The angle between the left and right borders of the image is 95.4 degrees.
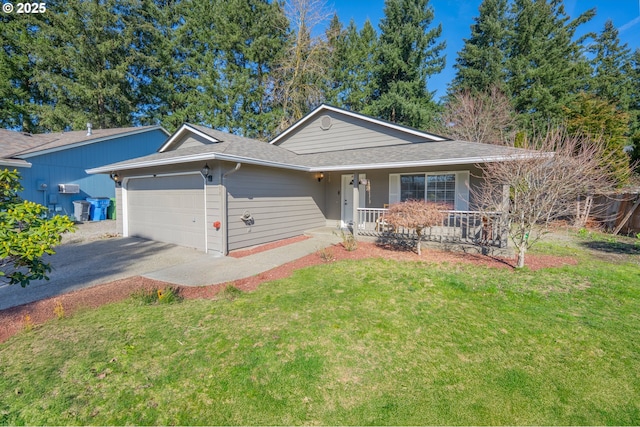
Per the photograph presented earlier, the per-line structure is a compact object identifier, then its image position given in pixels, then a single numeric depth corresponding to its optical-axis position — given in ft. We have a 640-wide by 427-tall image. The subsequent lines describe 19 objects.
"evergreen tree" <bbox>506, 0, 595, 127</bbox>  68.39
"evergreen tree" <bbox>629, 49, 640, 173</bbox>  77.87
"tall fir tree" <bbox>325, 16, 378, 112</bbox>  72.13
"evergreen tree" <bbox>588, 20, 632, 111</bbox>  77.92
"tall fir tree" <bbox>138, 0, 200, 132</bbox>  79.00
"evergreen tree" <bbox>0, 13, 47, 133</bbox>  70.23
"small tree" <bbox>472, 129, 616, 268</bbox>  19.72
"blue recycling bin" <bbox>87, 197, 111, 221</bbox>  48.91
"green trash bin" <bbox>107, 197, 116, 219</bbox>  51.44
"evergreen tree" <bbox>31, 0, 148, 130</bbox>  70.69
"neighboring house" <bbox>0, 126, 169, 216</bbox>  42.83
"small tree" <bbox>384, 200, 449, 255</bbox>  23.50
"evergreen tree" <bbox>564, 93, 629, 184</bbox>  39.58
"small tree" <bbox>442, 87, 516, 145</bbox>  66.69
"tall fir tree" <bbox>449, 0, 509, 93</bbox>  70.54
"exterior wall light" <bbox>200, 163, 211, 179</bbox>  25.59
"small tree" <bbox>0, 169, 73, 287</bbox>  10.21
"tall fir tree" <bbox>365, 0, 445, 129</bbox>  69.72
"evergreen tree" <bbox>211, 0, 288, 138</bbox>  72.08
